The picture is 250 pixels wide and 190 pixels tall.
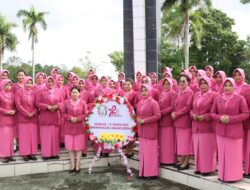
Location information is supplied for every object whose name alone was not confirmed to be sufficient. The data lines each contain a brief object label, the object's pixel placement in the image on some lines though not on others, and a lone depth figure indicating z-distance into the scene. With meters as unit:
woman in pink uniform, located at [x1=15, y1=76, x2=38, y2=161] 7.23
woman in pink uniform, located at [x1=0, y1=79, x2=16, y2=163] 7.11
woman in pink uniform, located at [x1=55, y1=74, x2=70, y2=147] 7.97
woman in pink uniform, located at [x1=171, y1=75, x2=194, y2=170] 6.38
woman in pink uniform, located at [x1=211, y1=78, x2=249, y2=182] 5.52
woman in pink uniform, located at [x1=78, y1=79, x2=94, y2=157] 8.02
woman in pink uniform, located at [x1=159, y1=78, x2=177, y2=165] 6.75
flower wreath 6.99
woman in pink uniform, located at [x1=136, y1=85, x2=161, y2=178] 6.55
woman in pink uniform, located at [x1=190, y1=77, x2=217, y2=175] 6.01
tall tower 14.49
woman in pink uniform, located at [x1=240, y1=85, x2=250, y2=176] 5.91
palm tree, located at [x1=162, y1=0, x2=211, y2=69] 24.41
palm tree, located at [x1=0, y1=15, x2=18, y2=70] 35.78
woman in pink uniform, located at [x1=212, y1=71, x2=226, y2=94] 6.30
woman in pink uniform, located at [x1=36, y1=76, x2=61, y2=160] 7.35
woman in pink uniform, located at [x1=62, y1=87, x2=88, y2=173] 7.02
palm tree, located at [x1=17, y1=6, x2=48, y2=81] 36.03
